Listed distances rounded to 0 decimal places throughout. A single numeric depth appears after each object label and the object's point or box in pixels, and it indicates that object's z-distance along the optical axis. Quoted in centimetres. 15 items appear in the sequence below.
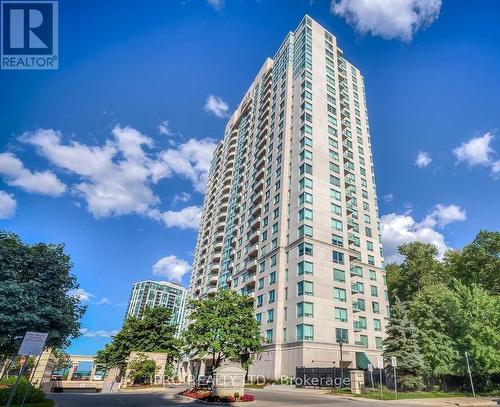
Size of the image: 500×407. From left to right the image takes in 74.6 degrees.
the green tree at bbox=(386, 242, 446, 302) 6012
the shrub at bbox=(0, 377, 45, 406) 1520
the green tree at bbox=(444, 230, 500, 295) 5012
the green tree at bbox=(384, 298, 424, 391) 3034
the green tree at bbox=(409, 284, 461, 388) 3186
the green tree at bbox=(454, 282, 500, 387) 3111
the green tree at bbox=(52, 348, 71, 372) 8325
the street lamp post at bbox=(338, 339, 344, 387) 3163
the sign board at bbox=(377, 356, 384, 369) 2730
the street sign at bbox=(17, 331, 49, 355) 1234
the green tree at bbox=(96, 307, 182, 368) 4794
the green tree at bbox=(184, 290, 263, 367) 2892
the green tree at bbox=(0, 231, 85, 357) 1670
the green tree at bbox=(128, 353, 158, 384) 3744
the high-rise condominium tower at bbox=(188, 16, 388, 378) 4625
